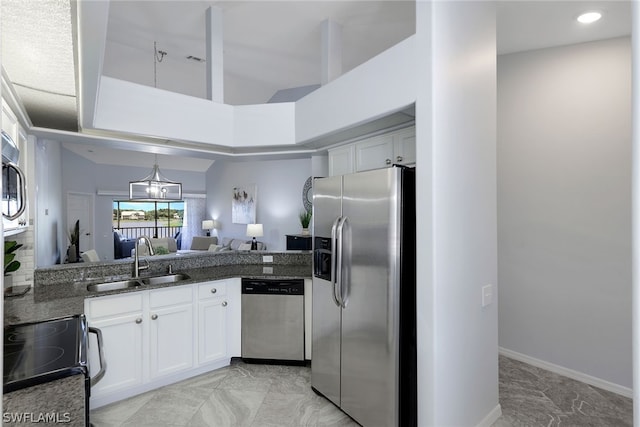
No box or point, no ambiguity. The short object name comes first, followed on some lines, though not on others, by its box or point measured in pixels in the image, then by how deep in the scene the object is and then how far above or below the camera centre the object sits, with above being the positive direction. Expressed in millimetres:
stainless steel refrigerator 2201 -571
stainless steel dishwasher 3348 -1002
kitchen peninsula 2293 -569
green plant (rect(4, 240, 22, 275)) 2424 -266
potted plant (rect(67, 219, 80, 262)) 5836 -488
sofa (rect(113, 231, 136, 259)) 8586 -762
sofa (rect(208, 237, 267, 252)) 7680 -707
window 9258 -98
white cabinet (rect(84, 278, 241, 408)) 2697 -996
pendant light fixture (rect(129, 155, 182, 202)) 6014 +485
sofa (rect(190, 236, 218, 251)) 9086 -736
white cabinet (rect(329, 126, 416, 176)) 2684 +484
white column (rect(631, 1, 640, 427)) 536 +38
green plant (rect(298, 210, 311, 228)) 6859 -126
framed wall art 8273 +204
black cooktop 1350 -593
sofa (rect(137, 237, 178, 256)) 7863 -691
